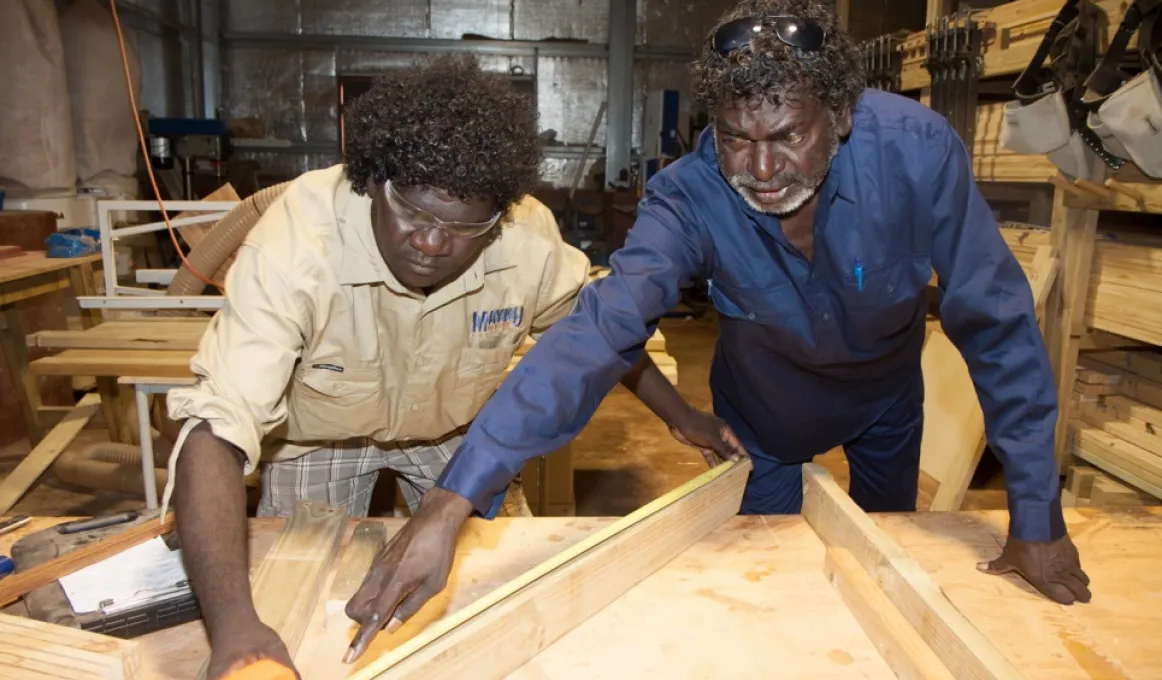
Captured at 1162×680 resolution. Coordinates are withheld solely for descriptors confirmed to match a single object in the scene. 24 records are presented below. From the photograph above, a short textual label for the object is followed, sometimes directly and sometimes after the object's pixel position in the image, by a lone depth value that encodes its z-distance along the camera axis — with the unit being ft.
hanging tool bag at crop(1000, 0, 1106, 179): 8.44
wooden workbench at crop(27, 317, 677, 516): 9.57
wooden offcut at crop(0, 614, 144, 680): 3.20
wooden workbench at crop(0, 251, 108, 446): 12.27
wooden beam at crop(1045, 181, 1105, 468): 9.91
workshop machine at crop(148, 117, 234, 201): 22.85
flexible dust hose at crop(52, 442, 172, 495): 11.69
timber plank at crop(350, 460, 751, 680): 3.37
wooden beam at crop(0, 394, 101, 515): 11.32
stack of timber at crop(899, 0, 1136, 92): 9.72
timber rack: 9.09
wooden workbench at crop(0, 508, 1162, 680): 3.78
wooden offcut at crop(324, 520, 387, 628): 4.08
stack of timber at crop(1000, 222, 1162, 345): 8.77
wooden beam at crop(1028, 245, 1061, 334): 9.98
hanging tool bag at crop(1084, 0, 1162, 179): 7.41
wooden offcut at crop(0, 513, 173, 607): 4.12
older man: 4.46
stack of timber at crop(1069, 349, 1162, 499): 9.44
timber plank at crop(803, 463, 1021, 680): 3.50
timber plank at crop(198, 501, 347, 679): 3.85
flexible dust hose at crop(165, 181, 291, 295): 10.56
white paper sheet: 4.09
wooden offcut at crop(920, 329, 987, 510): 10.42
